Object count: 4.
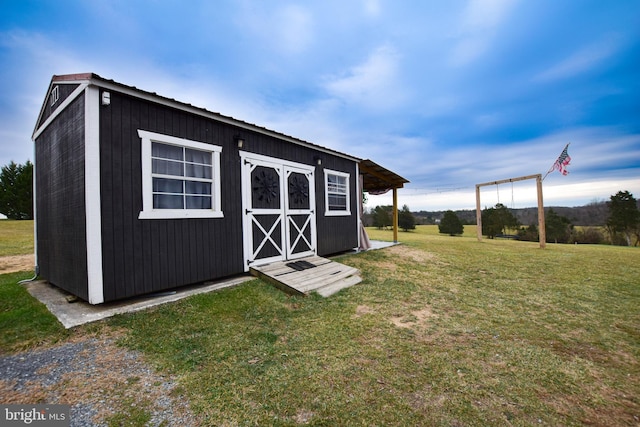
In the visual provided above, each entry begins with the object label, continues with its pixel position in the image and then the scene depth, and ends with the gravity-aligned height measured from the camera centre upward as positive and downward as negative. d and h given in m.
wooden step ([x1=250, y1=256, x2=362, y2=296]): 4.74 -1.20
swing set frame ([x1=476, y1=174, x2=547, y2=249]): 10.17 +0.40
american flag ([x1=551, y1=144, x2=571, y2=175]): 9.91 +1.95
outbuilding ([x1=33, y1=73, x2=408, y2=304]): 3.69 +0.59
